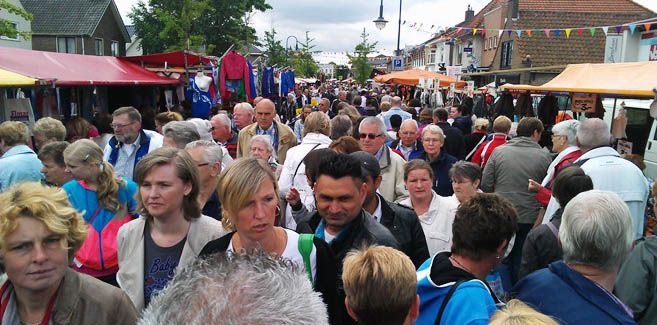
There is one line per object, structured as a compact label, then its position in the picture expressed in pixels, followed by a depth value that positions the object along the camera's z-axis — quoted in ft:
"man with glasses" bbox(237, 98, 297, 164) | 23.40
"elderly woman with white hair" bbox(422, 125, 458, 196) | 20.12
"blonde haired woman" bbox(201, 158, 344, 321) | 8.48
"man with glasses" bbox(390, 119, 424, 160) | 22.77
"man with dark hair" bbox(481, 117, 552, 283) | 19.70
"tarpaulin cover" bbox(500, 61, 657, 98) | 21.61
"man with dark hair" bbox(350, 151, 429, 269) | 11.32
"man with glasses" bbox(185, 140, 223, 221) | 13.29
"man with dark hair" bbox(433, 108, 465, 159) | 27.73
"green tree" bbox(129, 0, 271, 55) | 143.23
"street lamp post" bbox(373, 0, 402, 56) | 81.62
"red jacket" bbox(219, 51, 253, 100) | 36.11
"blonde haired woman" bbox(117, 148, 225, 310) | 9.53
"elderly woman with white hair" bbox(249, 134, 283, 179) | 17.17
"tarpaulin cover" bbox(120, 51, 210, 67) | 38.37
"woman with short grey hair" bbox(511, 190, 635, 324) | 7.79
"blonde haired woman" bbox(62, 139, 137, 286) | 11.98
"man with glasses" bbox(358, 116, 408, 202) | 17.16
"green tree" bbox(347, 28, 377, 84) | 144.87
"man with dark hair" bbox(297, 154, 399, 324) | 9.54
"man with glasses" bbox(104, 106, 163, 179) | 18.69
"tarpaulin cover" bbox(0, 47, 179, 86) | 27.14
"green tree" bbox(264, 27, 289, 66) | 135.54
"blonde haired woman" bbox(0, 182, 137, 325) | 7.09
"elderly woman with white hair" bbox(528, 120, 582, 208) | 18.03
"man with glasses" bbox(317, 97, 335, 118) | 43.16
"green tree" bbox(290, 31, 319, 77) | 167.94
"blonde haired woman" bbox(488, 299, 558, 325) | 5.69
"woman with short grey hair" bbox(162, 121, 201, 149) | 16.43
